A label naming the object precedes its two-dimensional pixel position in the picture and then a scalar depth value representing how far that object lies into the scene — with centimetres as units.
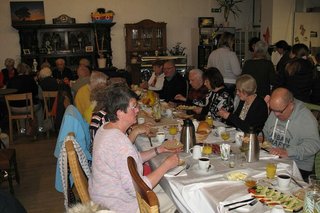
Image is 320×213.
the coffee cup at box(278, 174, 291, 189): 187
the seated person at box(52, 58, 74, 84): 795
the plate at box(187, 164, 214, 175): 214
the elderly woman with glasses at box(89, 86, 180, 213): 199
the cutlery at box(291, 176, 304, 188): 191
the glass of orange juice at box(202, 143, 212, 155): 245
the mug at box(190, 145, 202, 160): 240
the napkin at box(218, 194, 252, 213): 170
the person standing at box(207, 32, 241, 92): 527
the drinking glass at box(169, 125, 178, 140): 302
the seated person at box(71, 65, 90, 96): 545
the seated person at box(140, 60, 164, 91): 598
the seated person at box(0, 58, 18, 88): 741
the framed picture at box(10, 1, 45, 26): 859
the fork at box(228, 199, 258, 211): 171
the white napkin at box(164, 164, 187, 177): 214
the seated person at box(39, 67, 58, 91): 631
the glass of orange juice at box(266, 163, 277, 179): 200
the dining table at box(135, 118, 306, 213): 183
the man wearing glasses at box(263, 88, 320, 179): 254
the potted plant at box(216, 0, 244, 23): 961
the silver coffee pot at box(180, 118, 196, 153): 260
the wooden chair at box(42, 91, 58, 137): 611
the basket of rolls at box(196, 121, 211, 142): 285
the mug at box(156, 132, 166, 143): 290
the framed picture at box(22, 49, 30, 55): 866
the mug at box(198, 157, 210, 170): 214
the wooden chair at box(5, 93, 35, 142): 571
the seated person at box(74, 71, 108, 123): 354
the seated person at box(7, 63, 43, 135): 631
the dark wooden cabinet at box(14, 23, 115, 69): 866
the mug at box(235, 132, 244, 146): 268
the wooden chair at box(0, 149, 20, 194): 365
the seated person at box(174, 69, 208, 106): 447
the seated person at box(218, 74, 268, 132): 312
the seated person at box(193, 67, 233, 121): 376
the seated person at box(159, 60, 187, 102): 544
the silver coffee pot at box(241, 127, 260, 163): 229
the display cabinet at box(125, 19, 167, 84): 916
